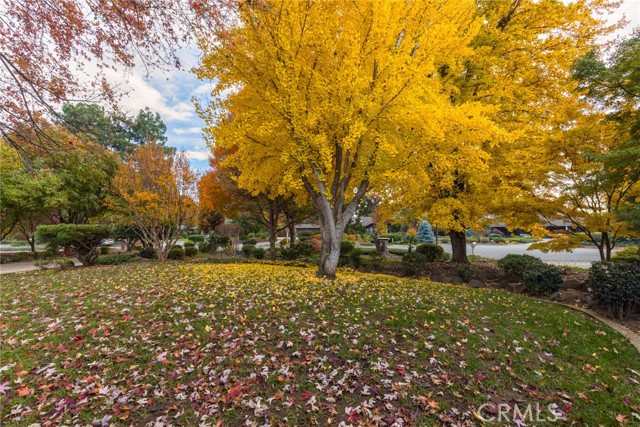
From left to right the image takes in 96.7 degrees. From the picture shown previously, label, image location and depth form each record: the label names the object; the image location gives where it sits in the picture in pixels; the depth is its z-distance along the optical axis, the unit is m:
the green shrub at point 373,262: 12.92
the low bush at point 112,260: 13.47
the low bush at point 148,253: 15.09
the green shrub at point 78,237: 12.00
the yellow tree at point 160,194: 13.10
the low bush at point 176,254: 15.98
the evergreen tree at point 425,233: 34.47
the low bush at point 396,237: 38.56
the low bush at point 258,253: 17.19
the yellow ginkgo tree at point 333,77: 6.54
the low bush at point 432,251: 14.53
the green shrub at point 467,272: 10.15
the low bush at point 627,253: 10.93
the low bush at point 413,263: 11.75
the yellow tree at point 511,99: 8.50
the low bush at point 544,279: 7.62
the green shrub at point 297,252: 16.20
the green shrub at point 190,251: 17.42
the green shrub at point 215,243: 19.48
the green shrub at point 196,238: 34.31
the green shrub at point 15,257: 15.98
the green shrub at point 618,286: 5.82
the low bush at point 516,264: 8.91
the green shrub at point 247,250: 17.80
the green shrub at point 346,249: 14.38
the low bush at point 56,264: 11.52
